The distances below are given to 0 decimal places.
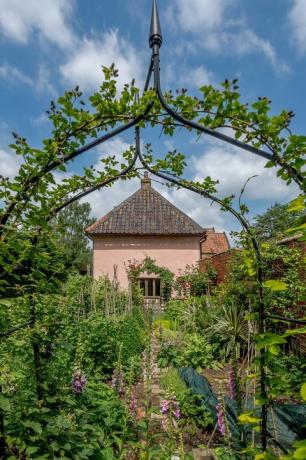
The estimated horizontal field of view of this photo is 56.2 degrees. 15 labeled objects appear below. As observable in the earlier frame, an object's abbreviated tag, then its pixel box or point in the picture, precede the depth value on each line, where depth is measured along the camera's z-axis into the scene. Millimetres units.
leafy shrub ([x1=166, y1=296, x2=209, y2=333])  6977
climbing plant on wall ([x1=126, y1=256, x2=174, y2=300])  12836
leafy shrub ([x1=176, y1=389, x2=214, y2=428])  3072
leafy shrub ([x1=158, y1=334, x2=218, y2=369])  5105
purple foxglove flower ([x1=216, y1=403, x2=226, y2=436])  1831
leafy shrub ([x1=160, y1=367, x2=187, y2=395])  3713
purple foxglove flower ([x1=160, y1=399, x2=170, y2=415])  1891
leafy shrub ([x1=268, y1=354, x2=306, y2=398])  3892
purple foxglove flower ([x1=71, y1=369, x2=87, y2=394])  2390
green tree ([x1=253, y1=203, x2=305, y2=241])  32650
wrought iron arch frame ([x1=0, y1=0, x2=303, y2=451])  1388
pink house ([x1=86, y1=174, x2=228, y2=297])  13430
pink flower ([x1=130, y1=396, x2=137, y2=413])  2572
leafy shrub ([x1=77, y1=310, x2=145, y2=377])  4375
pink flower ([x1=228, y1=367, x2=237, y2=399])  1875
